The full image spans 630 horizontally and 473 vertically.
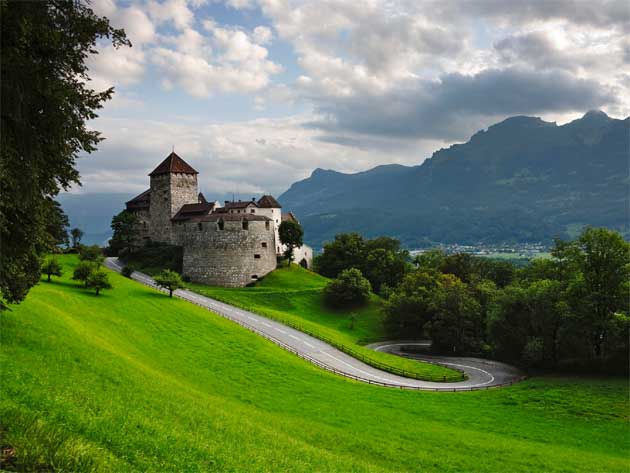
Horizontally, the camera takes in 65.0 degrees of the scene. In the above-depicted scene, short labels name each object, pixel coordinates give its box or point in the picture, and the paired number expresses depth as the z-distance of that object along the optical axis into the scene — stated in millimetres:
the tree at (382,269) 93688
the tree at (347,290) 77750
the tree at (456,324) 63156
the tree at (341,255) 96188
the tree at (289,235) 89688
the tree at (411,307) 70688
